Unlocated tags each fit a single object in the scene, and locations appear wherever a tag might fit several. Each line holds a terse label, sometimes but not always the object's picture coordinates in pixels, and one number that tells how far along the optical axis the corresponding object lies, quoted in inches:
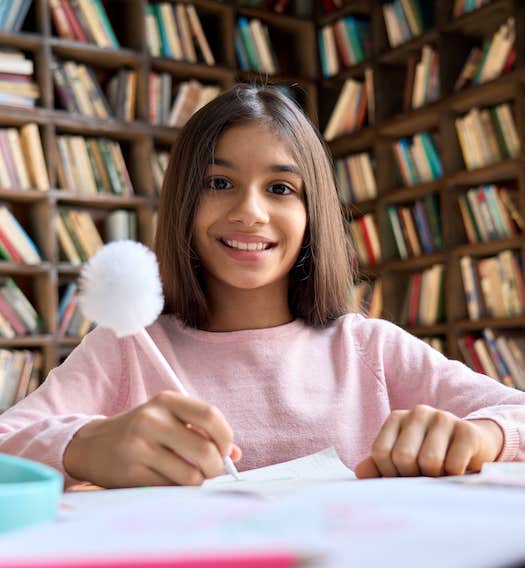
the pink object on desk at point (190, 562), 11.9
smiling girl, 43.5
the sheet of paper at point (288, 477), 24.2
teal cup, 16.7
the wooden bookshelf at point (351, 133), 125.8
